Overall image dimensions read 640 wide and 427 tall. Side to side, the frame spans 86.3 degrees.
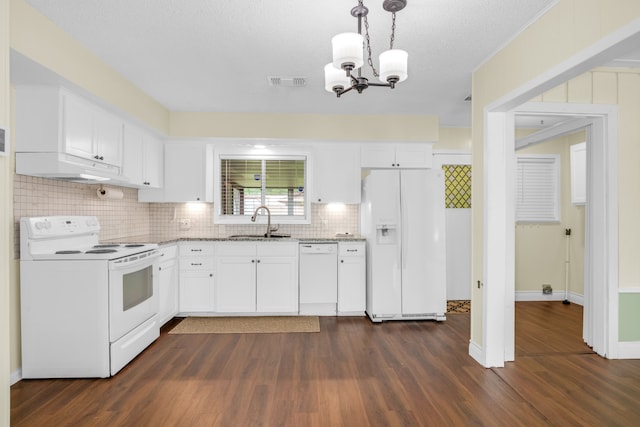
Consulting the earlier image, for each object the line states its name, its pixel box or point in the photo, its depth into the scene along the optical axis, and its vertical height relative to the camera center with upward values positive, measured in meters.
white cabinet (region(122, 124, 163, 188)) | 3.56 +0.65
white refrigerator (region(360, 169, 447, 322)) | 3.92 -0.34
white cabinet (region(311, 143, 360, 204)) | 4.45 +0.54
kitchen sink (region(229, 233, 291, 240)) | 4.25 -0.27
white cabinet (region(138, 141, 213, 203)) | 4.39 +0.56
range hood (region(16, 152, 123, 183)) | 2.52 +0.37
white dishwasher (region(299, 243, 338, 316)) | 4.12 -0.73
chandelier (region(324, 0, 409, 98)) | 1.73 +0.85
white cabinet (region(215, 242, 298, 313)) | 4.09 -0.75
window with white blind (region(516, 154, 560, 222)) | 4.93 +0.41
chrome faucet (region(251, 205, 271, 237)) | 4.45 +0.00
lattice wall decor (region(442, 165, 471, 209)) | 4.96 +0.45
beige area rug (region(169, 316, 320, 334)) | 3.62 -1.23
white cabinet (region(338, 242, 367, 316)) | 4.13 -0.74
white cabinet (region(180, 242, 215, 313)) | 4.10 -0.73
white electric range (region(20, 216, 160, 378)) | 2.53 -0.71
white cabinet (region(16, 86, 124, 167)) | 2.52 +0.71
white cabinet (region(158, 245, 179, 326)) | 3.67 -0.77
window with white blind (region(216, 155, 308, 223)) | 4.60 +0.43
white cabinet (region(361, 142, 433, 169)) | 4.48 +0.80
